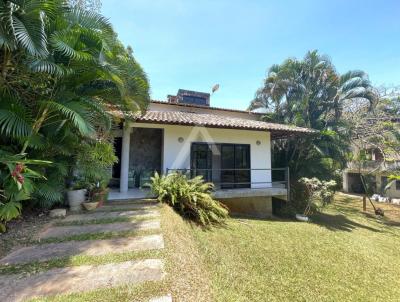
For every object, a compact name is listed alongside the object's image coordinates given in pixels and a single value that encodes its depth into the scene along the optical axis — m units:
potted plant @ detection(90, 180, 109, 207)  6.74
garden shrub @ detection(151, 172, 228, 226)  6.95
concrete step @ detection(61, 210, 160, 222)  5.60
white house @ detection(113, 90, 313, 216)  9.77
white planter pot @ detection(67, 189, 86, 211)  6.19
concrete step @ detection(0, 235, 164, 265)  3.65
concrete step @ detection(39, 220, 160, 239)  4.61
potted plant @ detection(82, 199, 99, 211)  6.31
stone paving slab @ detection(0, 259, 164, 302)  2.80
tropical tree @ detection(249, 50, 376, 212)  13.84
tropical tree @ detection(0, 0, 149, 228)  3.99
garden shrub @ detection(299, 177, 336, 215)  10.97
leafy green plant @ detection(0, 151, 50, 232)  3.88
